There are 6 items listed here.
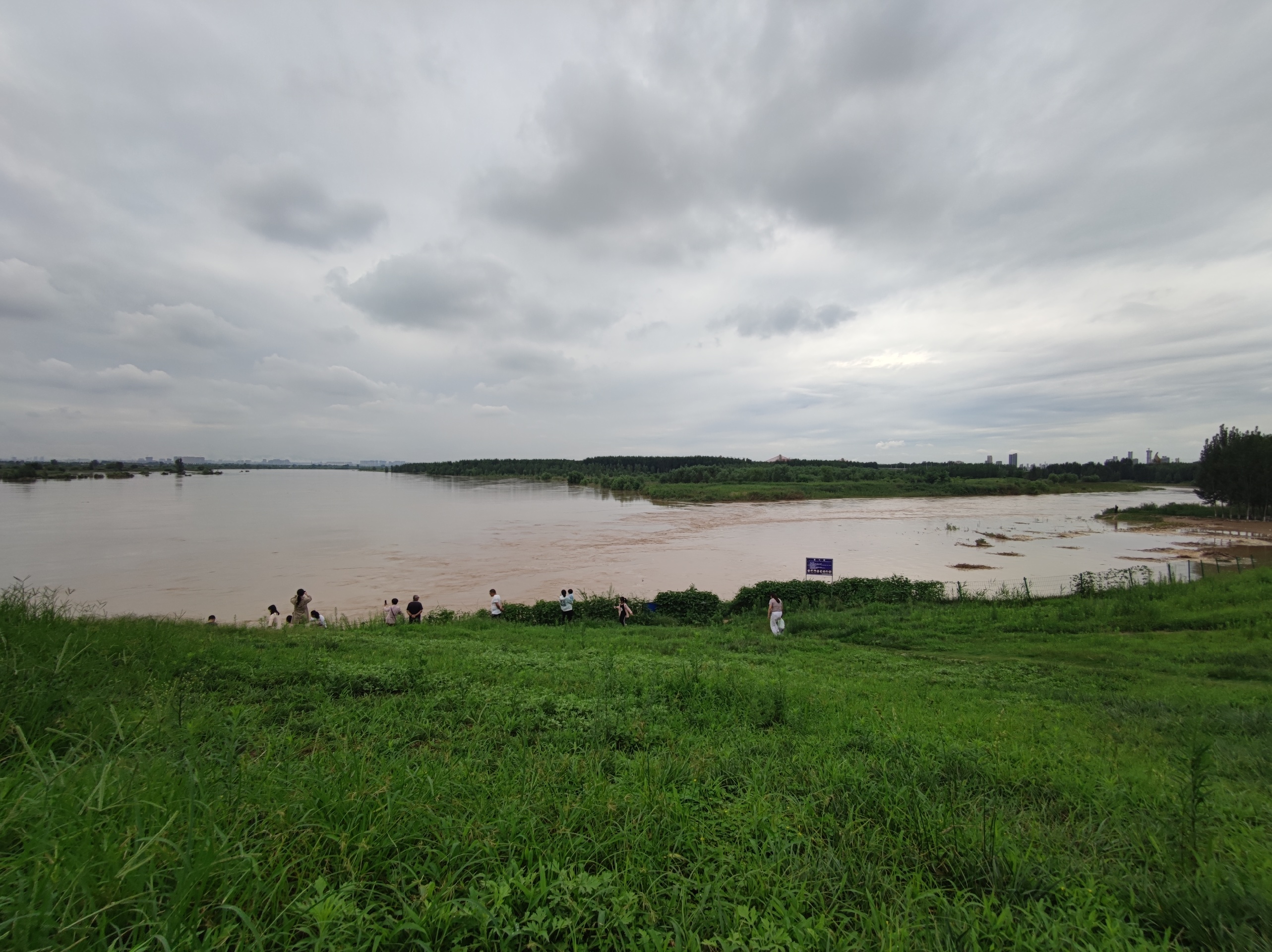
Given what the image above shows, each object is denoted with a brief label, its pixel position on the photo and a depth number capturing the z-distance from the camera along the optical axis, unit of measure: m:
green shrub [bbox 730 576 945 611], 15.95
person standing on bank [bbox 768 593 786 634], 12.59
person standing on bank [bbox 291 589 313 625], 12.88
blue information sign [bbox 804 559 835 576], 16.66
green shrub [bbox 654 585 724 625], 15.21
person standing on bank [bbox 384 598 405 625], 12.75
